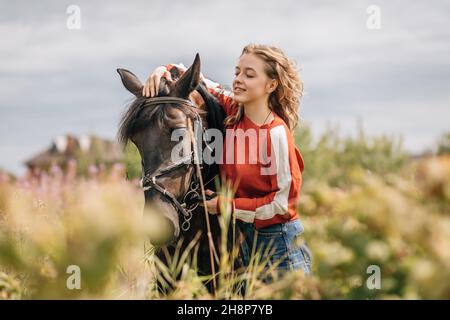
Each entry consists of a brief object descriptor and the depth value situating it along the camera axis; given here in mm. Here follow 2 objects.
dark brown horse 3555
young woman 3682
